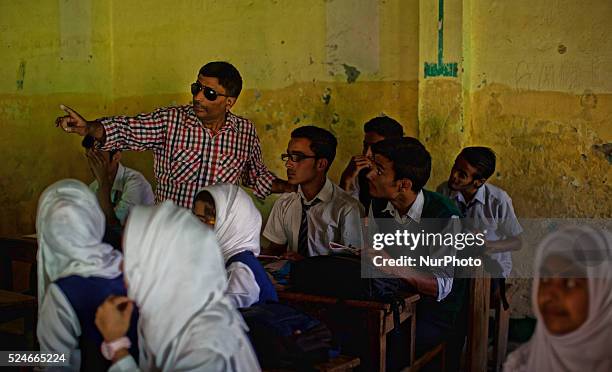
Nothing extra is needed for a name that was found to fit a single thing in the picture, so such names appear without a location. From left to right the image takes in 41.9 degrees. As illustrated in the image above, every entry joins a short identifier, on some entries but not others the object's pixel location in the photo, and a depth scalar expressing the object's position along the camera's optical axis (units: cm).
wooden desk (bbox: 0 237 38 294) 446
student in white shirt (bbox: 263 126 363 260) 412
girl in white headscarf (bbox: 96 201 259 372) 213
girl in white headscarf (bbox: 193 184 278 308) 292
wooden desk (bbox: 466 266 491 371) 346
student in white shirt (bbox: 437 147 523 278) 443
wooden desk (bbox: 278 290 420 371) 320
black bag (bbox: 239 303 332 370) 254
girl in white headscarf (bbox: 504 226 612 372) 201
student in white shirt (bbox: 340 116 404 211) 463
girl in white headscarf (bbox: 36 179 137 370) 226
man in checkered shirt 428
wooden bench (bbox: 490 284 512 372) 405
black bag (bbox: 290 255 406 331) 327
